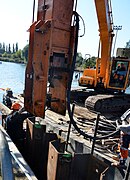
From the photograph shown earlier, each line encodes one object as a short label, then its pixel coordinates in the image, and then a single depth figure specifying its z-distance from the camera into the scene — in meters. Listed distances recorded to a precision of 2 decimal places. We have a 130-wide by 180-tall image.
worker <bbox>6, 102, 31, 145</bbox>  6.26
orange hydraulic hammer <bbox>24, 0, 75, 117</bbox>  4.16
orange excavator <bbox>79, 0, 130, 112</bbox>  8.80
